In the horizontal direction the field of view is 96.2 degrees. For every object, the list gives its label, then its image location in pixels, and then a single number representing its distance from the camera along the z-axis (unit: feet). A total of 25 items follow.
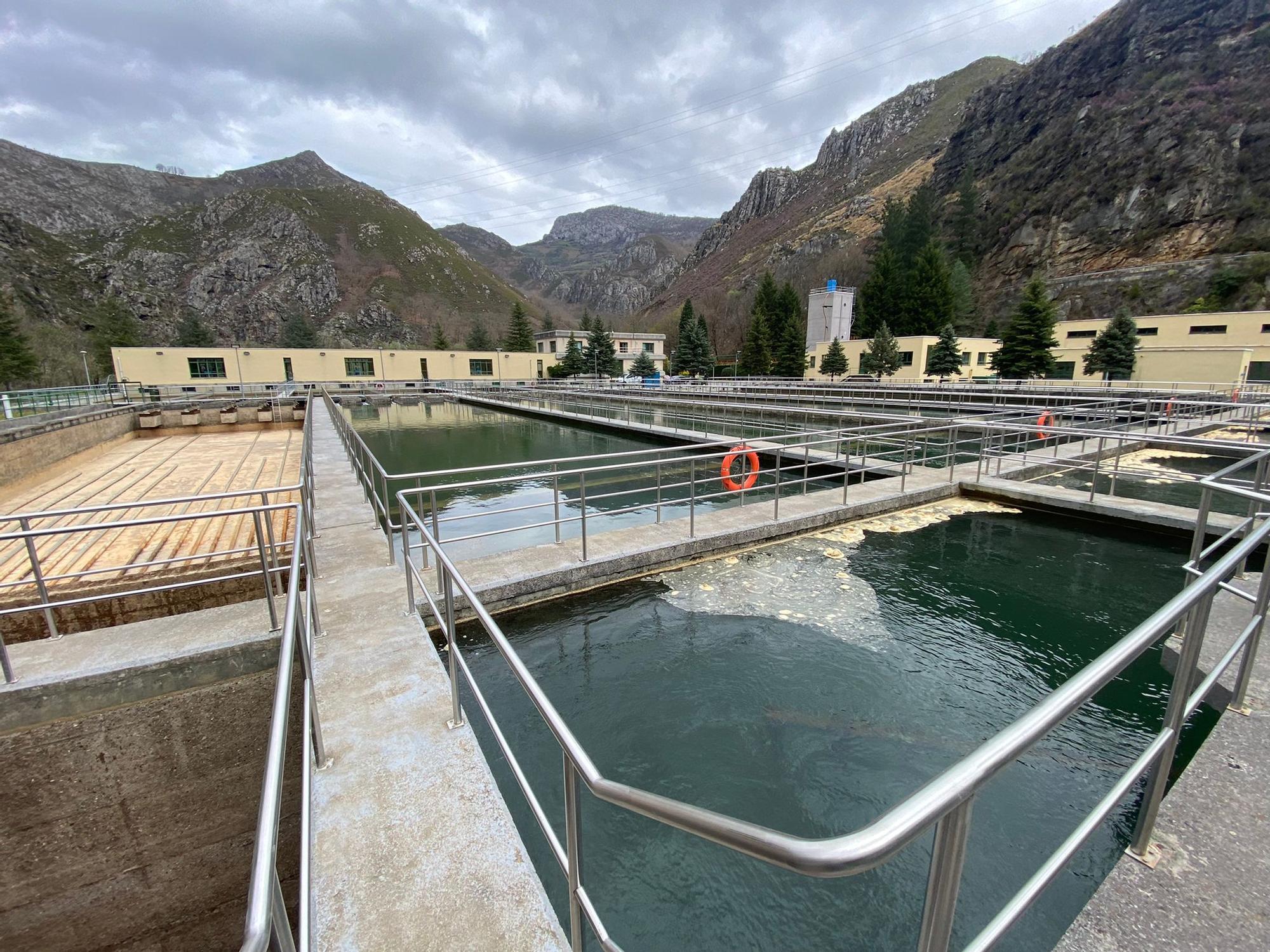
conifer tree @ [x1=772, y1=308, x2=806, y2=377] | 164.25
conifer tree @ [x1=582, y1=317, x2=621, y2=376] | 179.01
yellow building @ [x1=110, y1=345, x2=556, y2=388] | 126.41
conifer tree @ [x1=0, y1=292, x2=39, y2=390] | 129.29
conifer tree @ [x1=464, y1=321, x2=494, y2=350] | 225.56
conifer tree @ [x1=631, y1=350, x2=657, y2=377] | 189.88
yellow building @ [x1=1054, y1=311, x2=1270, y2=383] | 97.81
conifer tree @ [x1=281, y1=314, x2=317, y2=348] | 242.58
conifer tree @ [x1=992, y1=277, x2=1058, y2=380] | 112.16
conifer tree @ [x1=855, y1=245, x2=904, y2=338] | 171.01
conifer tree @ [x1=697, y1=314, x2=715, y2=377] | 189.67
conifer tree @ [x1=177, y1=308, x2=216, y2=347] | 212.84
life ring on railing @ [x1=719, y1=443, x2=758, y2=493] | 41.09
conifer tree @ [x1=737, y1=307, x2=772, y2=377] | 170.71
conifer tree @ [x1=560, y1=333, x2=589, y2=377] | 176.04
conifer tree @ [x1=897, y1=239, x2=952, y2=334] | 155.63
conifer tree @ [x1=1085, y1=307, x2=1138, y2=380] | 105.70
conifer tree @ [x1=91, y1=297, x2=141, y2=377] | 204.64
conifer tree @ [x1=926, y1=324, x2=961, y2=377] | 122.21
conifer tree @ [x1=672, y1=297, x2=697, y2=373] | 189.47
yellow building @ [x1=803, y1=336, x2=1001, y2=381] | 130.72
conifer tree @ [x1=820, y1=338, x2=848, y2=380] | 142.10
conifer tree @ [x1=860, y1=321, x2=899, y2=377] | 128.47
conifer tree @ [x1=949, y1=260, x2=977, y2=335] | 165.48
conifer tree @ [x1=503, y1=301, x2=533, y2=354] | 211.20
